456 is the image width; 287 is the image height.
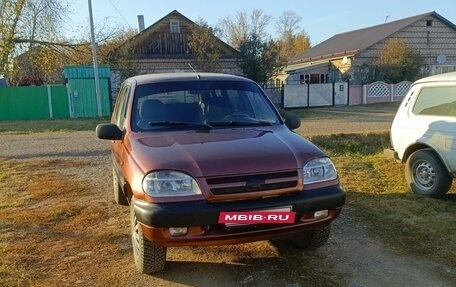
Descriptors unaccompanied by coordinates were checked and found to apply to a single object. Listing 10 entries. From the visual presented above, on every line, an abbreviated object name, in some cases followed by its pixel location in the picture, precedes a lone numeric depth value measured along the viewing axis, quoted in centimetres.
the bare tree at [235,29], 3816
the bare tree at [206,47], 2602
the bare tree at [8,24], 2253
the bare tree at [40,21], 2365
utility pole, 1913
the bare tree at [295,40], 7728
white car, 568
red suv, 326
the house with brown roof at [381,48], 3338
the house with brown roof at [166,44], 2956
